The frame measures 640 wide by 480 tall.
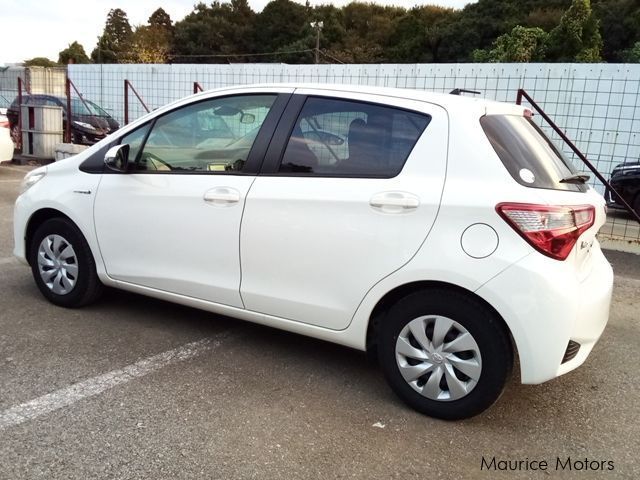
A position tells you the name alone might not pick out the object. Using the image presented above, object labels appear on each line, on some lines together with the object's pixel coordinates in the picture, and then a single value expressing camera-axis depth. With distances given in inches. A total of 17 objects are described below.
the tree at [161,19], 3360.7
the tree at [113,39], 2982.3
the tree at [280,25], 2906.0
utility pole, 2201.0
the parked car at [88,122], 550.6
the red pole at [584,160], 265.8
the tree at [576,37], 1219.9
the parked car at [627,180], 339.9
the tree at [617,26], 1697.8
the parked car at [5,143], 405.7
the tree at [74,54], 3038.9
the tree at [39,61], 2673.2
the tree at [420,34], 2331.4
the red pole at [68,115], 475.5
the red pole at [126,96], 451.7
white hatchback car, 108.0
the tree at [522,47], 1242.0
